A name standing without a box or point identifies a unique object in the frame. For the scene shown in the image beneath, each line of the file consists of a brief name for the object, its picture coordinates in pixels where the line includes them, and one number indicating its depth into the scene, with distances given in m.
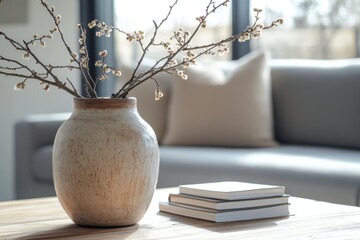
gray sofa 3.15
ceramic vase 1.99
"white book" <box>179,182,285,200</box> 2.12
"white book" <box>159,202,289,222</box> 2.09
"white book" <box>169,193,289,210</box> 2.10
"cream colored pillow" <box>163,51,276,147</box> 3.98
